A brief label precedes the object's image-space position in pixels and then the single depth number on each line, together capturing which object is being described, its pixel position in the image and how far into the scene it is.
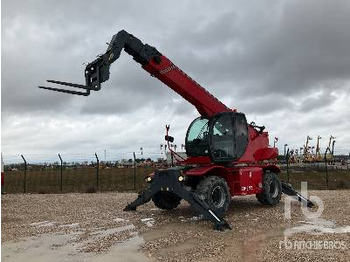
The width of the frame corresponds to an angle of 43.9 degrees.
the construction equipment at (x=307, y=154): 74.06
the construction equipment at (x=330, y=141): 85.46
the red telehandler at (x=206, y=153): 10.91
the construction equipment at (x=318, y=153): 75.46
